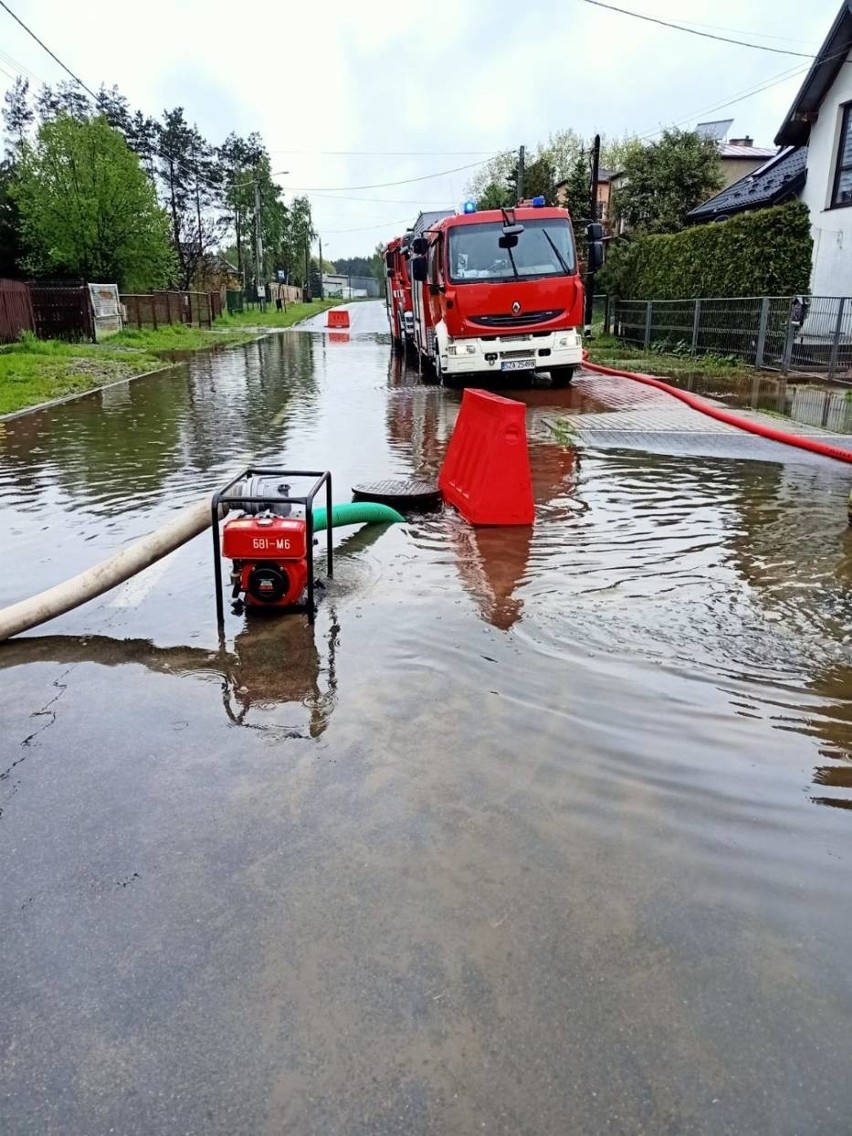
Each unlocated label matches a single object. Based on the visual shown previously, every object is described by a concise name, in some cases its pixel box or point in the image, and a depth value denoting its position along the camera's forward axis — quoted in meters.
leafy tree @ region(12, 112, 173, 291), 34.56
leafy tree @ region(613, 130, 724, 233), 30.52
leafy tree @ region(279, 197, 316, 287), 100.54
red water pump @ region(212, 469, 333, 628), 4.77
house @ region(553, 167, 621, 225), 54.62
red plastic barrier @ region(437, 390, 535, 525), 6.70
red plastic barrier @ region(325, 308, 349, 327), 48.84
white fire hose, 4.73
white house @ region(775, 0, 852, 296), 19.38
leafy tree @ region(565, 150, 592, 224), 38.28
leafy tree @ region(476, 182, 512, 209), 58.83
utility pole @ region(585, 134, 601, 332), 24.59
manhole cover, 7.31
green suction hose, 6.02
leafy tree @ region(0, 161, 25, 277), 42.25
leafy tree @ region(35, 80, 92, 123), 60.02
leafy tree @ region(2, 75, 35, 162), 70.56
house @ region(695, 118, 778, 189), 47.16
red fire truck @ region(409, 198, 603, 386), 14.91
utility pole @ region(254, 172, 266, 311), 61.25
